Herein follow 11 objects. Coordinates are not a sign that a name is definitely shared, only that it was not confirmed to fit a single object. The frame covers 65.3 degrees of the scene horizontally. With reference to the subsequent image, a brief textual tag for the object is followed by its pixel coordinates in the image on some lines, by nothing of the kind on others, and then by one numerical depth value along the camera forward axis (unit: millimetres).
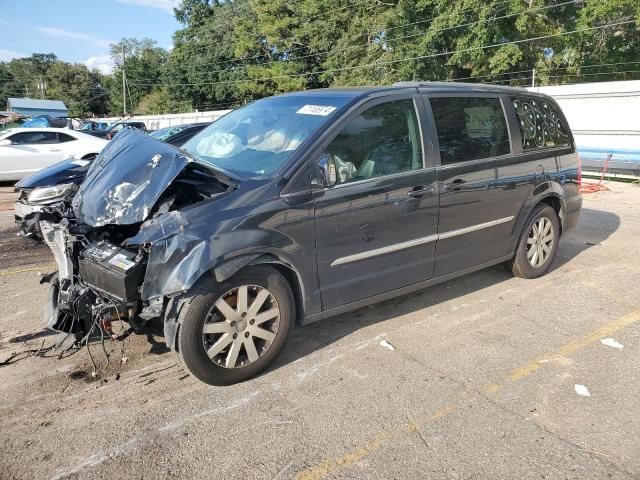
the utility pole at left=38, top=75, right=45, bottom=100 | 91894
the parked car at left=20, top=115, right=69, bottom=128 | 20641
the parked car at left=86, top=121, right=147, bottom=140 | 15071
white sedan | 11914
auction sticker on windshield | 3633
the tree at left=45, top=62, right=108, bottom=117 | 88375
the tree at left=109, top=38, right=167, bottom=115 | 76188
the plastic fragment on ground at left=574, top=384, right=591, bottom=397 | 3188
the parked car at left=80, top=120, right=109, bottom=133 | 25638
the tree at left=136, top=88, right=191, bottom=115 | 68500
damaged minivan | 3043
